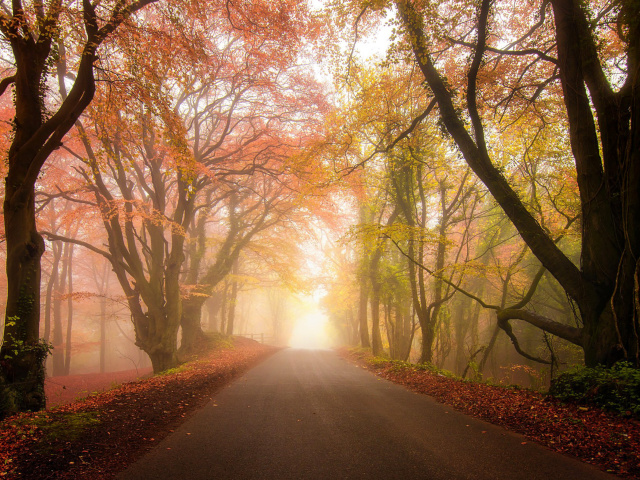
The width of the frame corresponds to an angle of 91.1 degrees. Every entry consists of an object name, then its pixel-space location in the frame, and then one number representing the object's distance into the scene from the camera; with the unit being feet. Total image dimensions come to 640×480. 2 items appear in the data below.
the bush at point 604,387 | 14.12
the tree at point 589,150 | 16.47
